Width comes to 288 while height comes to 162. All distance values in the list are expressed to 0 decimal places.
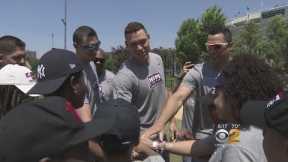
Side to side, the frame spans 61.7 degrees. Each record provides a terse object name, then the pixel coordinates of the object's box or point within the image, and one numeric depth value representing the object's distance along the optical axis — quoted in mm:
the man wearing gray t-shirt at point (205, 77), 2388
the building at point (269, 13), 43561
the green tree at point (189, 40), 22323
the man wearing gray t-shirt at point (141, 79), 2590
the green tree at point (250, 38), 21822
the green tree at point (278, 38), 21321
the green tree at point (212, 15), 23086
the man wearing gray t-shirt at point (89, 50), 2484
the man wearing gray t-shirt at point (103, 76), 2927
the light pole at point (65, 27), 21004
